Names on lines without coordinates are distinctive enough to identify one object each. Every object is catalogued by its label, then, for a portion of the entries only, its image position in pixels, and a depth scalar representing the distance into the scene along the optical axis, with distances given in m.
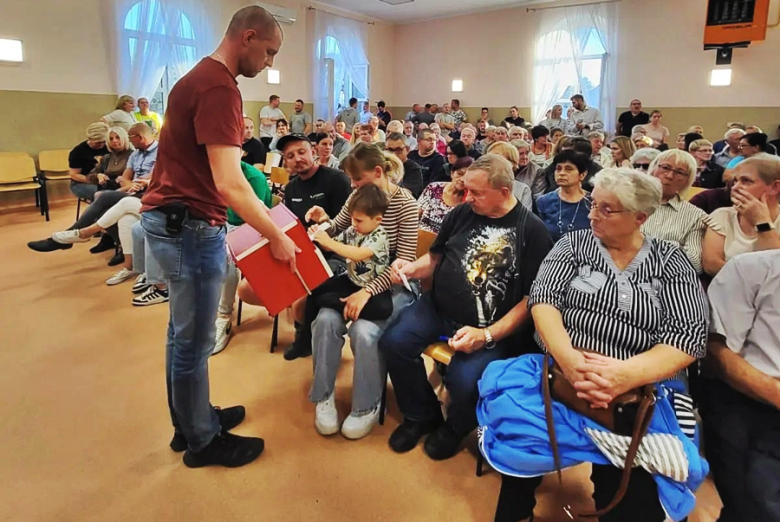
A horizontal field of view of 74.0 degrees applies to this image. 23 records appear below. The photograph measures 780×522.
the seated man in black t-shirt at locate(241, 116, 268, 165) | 5.36
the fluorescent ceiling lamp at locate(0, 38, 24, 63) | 6.43
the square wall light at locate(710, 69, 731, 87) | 8.57
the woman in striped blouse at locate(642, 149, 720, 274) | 2.05
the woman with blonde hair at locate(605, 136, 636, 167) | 4.20
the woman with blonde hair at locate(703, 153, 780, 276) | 1.78
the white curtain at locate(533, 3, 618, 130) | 9.56
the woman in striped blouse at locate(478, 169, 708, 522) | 1.37
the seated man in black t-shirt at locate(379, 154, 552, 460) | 1.83
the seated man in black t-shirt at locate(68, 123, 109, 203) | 5.15
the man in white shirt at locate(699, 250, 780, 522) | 1.30
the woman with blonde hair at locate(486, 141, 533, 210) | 3.05
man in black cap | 2.74
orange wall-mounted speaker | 7.82
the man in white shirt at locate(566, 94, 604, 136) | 9.37
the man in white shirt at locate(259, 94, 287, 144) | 9.36
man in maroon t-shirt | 1.49
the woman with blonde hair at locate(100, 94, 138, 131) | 6.86
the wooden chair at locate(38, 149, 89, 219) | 6.77
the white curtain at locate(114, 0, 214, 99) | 7.63
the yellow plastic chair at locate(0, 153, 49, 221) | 5.96
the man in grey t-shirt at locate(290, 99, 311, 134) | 9.80
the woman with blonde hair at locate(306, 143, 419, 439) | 2.06
